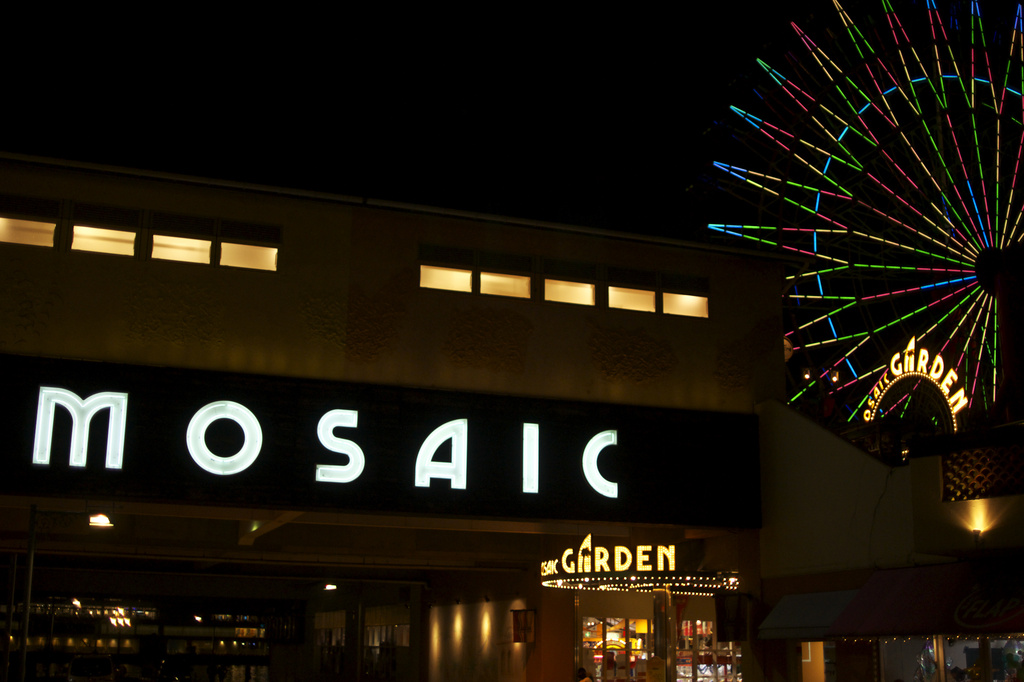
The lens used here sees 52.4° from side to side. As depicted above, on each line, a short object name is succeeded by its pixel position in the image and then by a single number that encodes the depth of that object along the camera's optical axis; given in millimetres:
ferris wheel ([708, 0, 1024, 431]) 23750
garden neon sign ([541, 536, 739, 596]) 17891
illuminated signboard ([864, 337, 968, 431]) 23095
